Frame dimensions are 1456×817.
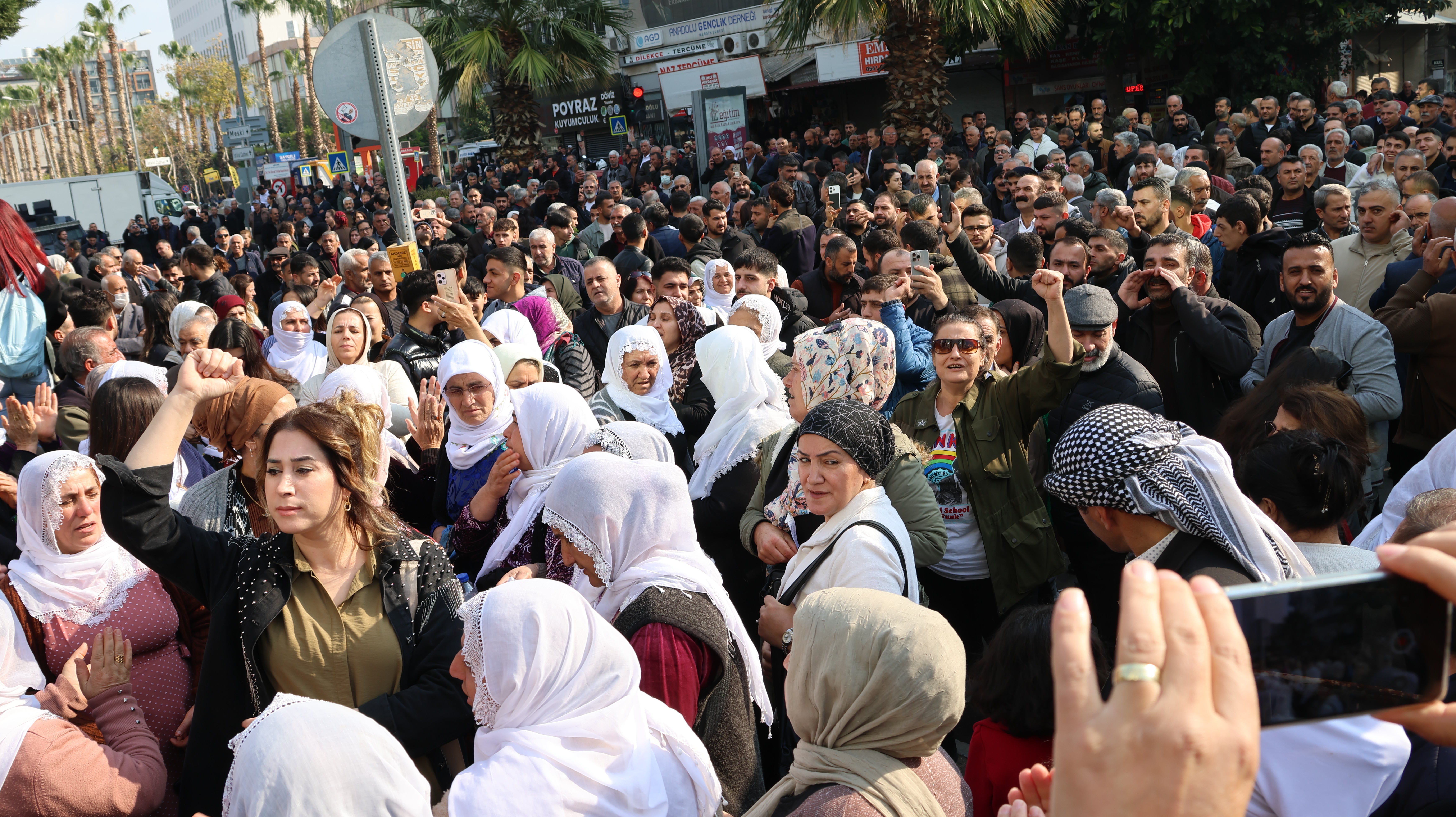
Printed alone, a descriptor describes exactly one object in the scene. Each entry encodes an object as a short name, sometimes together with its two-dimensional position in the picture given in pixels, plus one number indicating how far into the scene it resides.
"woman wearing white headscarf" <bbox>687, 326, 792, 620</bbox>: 3.90
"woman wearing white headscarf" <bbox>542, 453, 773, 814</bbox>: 2.46
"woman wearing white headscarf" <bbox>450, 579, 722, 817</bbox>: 1.98
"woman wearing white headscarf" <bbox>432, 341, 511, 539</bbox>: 4.03
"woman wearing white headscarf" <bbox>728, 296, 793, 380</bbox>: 5.61
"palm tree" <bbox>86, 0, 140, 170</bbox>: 54.59
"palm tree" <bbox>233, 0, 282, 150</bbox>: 48.50
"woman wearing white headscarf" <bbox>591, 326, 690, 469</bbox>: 4.64
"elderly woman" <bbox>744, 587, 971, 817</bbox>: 1.96
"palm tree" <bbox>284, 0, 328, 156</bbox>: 44.34
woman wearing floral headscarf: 3.44
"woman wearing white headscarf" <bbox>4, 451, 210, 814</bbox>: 2.85
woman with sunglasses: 3.88
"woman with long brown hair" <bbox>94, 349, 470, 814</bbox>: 2.45
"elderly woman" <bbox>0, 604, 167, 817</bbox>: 2.38
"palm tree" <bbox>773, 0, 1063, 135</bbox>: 15.46
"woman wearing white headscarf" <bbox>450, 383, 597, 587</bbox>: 3.39
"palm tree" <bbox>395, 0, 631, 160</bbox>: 20.31
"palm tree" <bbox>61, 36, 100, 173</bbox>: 56.00
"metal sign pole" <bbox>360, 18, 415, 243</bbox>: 4.87
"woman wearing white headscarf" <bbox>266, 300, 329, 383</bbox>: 5.96
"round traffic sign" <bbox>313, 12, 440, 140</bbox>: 4.88
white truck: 25.98
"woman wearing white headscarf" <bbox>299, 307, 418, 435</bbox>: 5.23
